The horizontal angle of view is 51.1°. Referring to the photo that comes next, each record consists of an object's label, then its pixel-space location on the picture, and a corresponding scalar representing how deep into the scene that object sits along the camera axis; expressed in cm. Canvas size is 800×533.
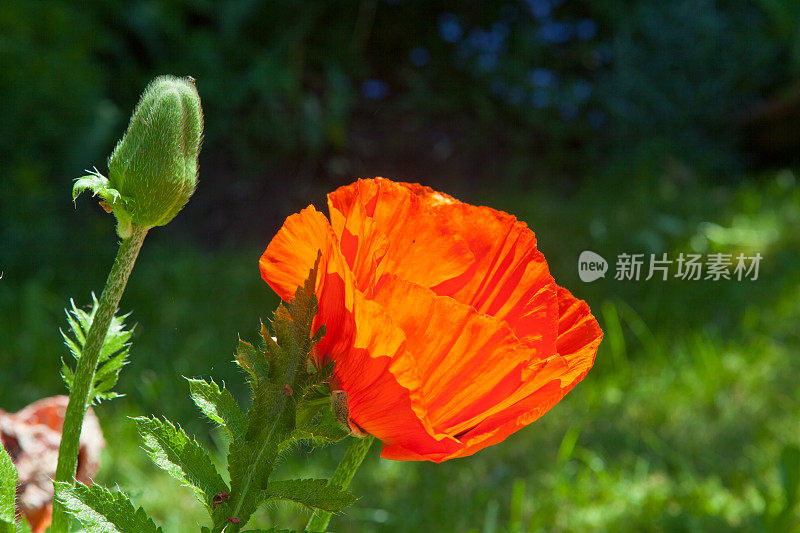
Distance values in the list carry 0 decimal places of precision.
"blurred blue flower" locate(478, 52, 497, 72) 433
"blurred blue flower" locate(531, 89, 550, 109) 425
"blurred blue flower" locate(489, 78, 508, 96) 437
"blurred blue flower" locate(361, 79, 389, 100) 438
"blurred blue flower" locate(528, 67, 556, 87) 430
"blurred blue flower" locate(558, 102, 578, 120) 427
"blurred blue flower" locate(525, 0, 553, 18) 443
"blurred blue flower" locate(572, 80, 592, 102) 430
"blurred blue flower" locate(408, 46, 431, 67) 450
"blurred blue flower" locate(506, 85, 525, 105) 430
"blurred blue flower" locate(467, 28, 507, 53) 443
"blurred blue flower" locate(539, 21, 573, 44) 442
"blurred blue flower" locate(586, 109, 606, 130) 433
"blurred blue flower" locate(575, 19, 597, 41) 454
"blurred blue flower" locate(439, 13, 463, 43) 442
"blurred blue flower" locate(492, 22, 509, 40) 451
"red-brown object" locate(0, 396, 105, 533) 74
